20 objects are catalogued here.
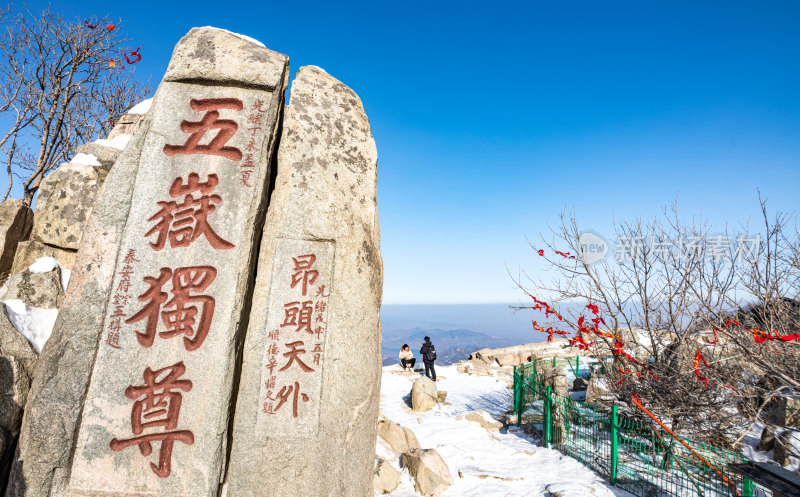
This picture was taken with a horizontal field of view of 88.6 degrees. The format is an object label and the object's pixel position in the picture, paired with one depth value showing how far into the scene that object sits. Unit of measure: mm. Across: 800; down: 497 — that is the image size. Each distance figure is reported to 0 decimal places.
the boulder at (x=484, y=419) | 8398
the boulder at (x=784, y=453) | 5994
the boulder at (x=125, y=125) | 7109
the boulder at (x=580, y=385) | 10383
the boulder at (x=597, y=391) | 8195
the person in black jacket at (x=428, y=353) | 11734
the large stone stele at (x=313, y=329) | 3438
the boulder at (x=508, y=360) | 15859
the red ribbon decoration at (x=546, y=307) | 7289
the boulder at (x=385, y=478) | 5273
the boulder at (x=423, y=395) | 9453
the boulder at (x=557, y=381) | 8469
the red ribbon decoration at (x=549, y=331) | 6948
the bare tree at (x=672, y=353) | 6125
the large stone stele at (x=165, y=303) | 3201
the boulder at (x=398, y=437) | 6406
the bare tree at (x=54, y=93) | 11078
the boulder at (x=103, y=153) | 5911
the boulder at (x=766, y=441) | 6543
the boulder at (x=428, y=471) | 5324
